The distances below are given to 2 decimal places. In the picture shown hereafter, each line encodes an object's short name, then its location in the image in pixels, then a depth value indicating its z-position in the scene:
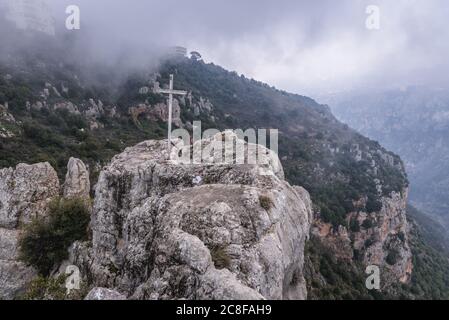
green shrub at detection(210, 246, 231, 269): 9.30
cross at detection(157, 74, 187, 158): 16.20
